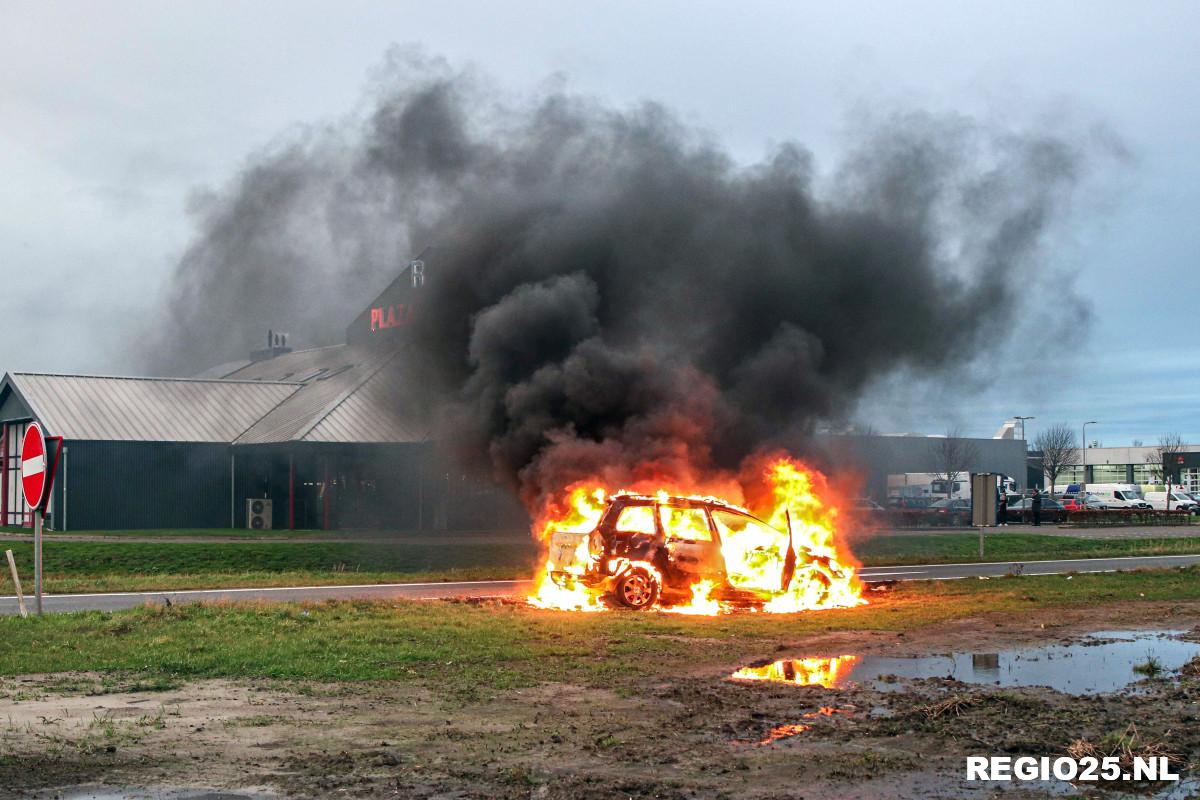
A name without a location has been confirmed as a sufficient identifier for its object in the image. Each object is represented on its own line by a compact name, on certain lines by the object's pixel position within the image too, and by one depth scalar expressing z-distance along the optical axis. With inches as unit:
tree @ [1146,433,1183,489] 4178.2
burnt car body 645.9
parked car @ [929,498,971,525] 1979.8
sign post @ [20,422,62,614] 558.6
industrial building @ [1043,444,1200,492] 4384.8
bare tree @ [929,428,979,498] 3201.3
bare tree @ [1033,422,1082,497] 3777.1
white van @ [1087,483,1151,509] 2815.0
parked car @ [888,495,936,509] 2485.2
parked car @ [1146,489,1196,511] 2748.5
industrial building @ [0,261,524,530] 1601.9
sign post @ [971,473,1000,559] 1087.0
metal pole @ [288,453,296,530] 1654.8
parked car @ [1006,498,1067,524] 2121.1
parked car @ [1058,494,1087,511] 2647.6
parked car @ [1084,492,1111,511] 2634.4
